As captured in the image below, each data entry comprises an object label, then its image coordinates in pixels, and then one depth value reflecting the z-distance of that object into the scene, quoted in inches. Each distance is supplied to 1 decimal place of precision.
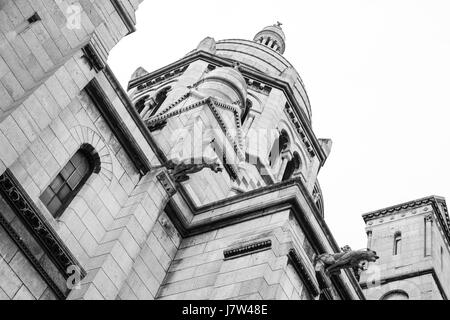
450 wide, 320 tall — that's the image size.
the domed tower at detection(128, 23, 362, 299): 574.2
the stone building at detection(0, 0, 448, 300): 510.9
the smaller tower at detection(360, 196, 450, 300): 1158.3
